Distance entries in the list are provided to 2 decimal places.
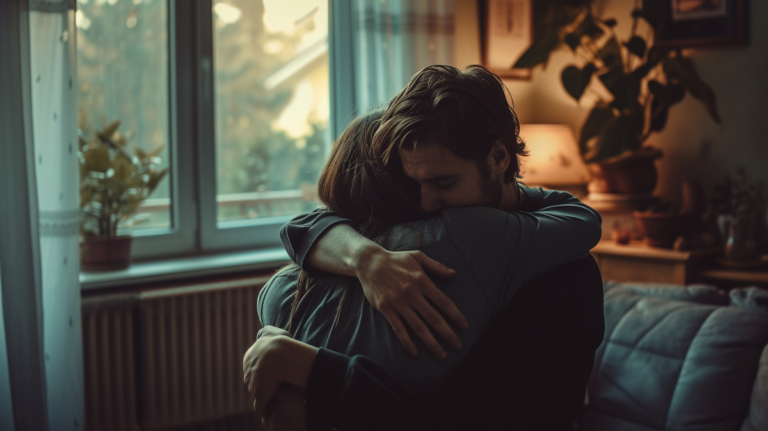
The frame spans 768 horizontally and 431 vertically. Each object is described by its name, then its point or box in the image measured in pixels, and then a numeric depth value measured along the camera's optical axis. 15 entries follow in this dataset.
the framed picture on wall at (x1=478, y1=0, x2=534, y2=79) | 3.08
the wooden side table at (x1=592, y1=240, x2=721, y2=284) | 2.38
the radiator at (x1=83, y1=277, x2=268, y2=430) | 2.04
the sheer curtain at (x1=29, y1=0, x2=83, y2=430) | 1.83
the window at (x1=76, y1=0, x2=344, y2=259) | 2.36
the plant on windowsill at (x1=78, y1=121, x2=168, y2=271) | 2.13
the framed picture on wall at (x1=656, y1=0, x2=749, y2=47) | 2.62
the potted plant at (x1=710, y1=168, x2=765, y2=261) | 2.32
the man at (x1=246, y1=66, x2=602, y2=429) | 0.83
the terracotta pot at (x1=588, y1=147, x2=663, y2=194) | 2.64
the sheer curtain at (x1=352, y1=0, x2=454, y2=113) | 2.51
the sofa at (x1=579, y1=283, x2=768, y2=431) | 1.43
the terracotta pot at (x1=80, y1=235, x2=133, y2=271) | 2.13
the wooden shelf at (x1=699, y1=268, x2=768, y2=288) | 2.26
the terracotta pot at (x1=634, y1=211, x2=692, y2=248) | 2.47
